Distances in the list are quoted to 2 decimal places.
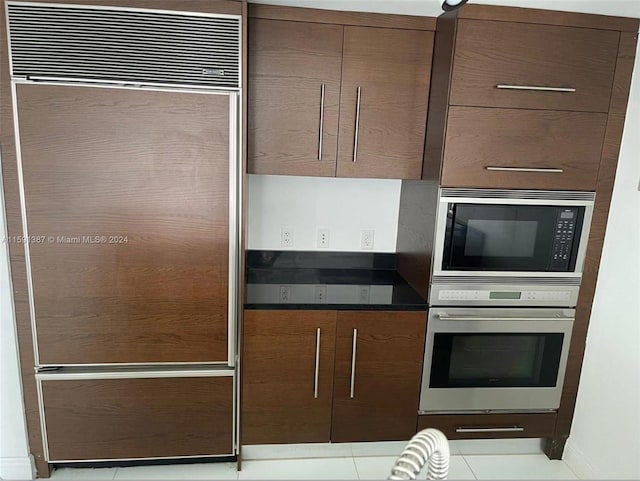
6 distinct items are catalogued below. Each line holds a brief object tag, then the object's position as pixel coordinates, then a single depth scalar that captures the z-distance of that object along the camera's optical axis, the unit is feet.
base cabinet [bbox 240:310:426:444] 5.86
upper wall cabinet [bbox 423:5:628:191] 5.40
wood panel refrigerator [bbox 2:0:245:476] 4.85
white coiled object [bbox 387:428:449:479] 2.14
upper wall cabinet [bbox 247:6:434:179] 5.71
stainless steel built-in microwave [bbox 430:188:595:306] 5.74
